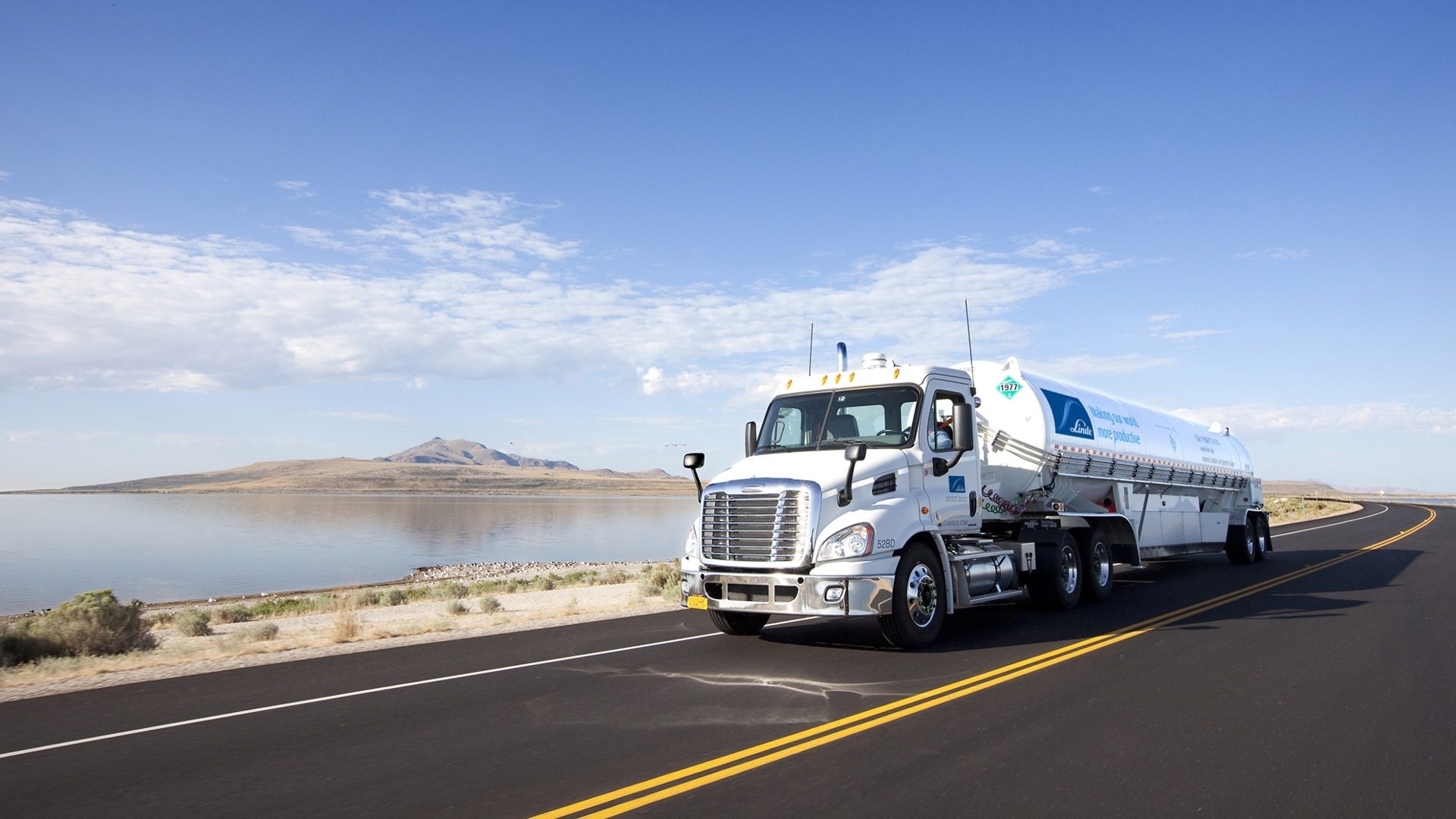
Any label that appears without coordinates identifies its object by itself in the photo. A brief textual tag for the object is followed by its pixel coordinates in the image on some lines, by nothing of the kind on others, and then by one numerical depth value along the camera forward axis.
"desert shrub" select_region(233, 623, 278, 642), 14.34
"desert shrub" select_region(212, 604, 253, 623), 20.96
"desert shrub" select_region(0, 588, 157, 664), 11.84
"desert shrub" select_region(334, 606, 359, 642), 13.13
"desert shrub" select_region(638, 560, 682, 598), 18.91
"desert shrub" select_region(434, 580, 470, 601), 24.02
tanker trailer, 13.60
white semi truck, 9.68
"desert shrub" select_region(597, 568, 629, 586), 26.66
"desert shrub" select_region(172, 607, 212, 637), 17.02
